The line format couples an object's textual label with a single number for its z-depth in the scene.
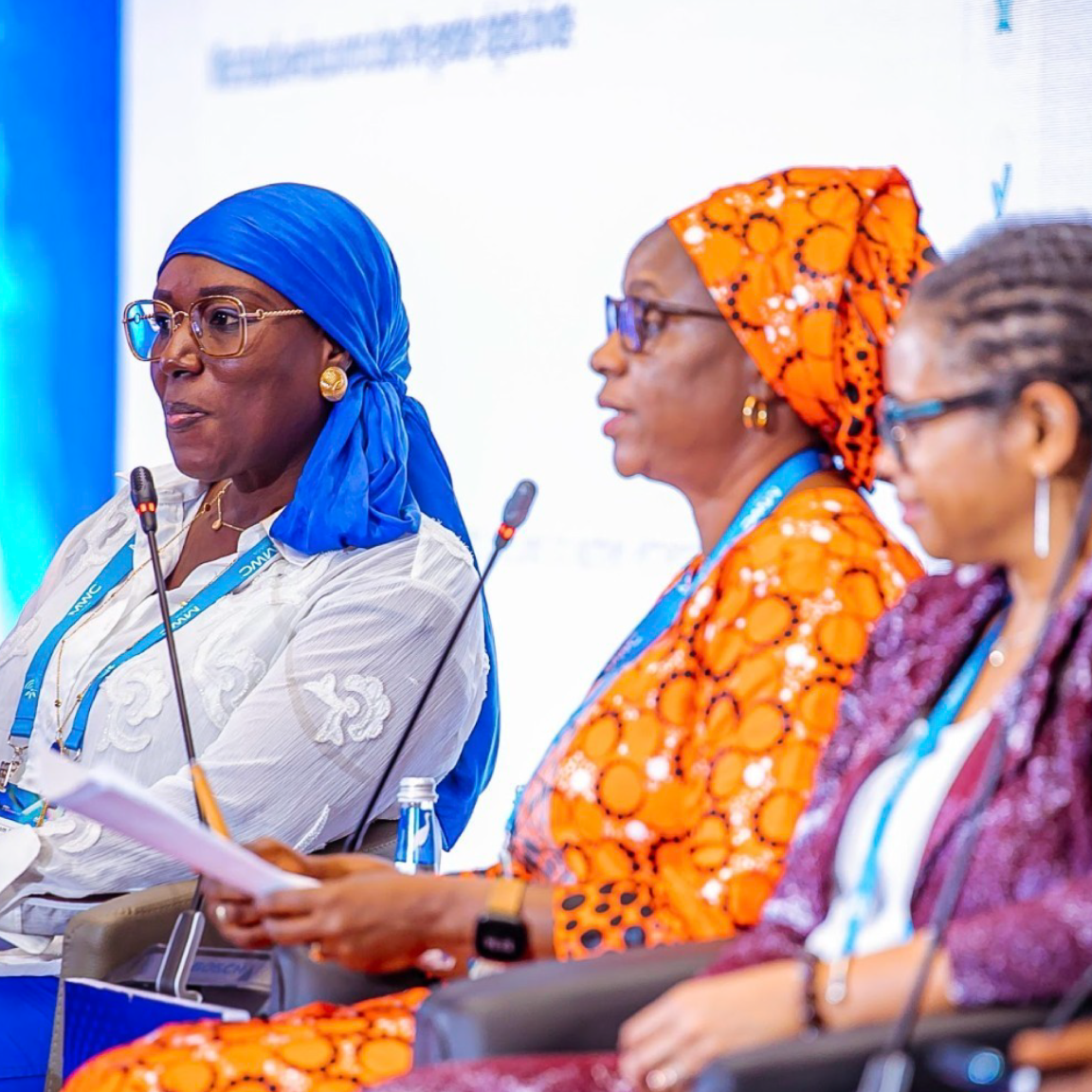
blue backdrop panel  10.02
